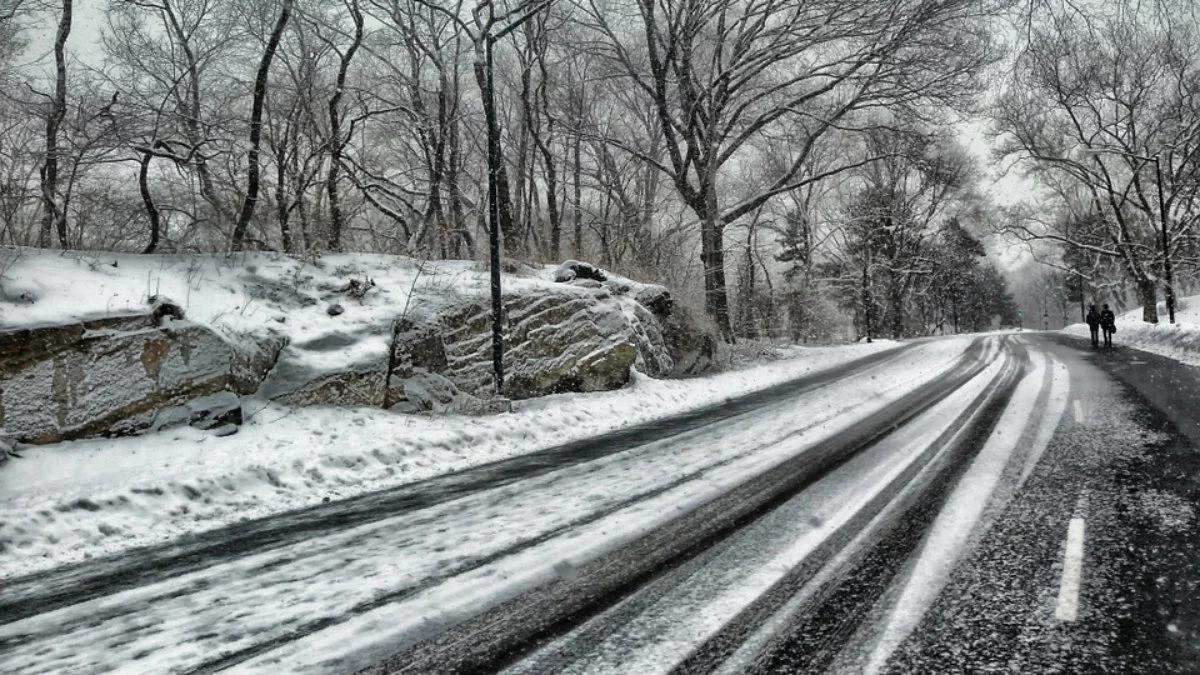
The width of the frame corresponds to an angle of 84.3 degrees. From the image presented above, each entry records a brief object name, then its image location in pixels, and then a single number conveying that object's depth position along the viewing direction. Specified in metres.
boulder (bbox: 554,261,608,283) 14.47
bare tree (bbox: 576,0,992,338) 17.42
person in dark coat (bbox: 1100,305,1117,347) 22.95
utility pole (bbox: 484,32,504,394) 10.34
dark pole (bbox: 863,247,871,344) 38.40
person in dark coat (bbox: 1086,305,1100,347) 23.81
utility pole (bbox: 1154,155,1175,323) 26.39
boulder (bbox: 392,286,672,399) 10.83
